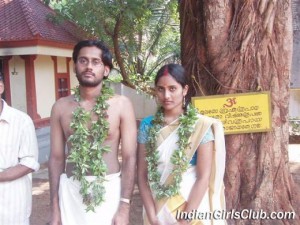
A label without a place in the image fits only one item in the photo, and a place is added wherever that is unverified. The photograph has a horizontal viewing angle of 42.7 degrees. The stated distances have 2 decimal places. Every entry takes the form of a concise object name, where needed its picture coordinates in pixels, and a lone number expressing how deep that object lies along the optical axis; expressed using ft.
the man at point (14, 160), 8.02
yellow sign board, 9.15
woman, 7.41
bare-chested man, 7.48
